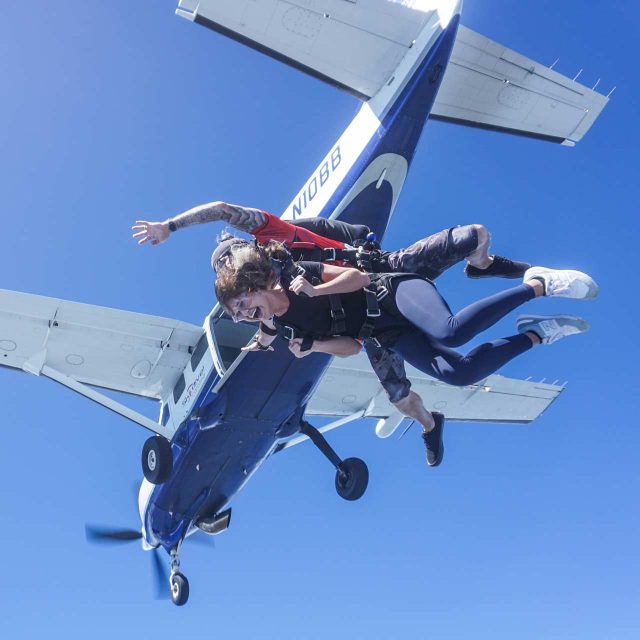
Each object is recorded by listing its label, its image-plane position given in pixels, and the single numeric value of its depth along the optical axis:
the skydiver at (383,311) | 5.25
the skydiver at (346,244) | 5.80
